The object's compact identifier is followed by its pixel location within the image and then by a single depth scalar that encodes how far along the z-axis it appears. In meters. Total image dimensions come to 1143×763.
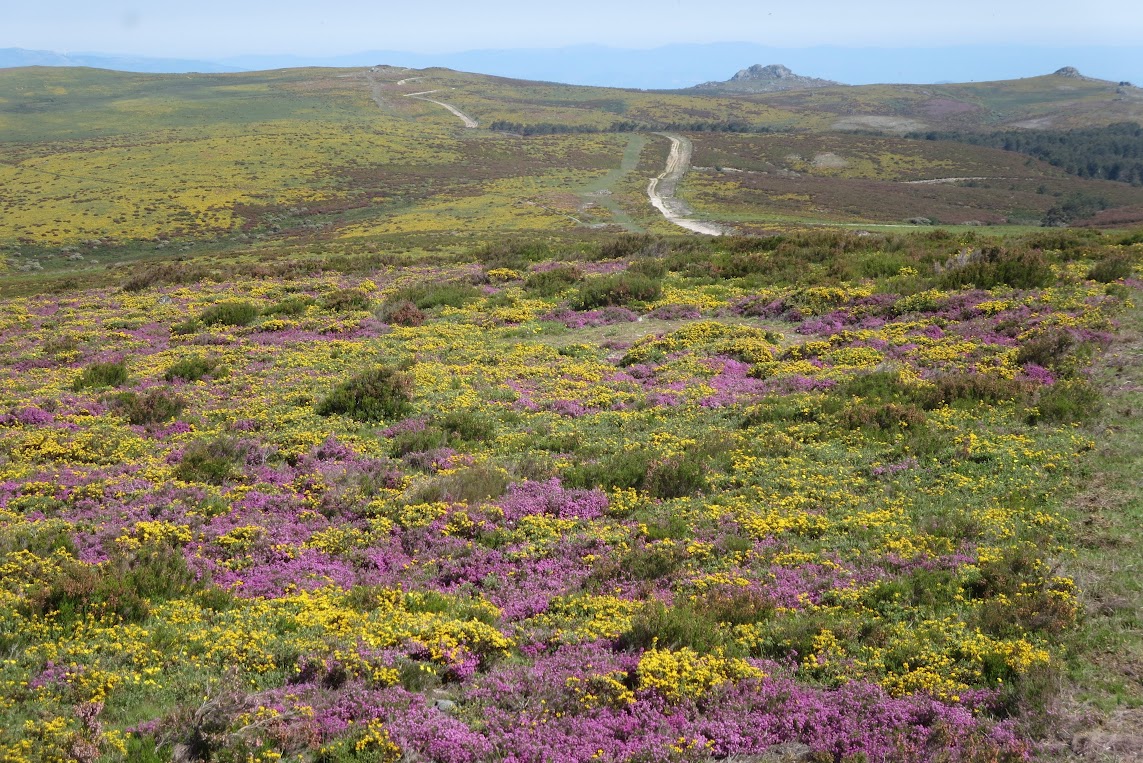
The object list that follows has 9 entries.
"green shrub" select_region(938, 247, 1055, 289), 24.77
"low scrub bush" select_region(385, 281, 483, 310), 29.70
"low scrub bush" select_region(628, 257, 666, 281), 32.62
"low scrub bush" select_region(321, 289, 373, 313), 29.73
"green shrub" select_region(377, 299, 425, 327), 27.17
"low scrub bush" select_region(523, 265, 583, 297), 30.86
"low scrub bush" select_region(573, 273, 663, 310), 28.62
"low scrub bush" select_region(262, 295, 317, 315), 29.19
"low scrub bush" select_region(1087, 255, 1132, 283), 24.34
